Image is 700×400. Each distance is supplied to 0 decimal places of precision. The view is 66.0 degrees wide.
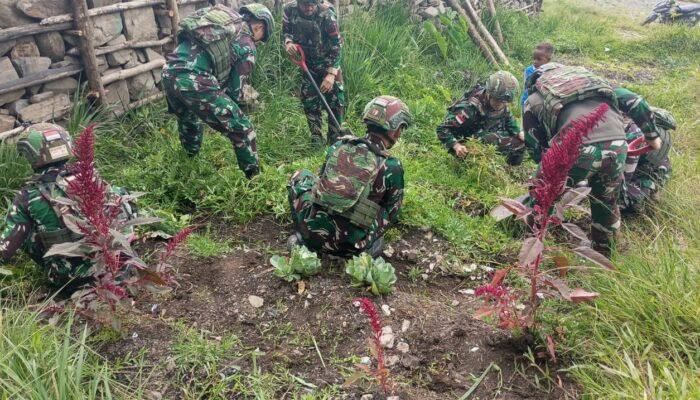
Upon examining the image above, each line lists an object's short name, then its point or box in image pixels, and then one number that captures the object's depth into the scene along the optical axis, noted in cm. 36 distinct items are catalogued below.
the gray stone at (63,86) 441
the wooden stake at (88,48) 437
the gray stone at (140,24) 495
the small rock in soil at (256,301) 296
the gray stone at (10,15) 396
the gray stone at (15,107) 417
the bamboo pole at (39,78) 403
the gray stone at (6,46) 401
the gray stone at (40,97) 428
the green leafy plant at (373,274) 297
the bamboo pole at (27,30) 393
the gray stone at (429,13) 792
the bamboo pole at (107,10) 423
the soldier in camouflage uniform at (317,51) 506
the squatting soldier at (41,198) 269
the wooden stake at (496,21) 867
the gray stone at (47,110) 423
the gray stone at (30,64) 414
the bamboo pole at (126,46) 451
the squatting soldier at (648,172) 396
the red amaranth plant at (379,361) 195
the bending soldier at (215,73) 394
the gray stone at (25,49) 411
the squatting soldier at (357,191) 303
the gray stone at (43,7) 404
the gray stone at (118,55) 483
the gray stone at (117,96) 482
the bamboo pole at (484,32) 802
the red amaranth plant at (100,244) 199
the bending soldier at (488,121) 441
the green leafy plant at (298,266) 308
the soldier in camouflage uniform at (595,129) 324
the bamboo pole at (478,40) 785
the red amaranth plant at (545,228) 197
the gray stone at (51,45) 428
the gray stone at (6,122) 409
